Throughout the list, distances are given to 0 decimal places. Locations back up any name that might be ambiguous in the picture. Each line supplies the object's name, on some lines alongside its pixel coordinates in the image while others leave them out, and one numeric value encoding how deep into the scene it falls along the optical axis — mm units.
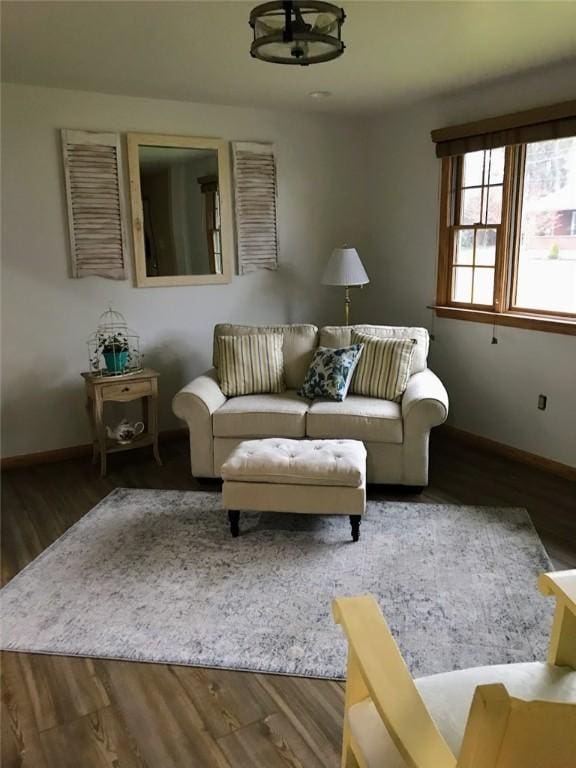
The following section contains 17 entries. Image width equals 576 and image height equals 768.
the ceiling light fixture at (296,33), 1933
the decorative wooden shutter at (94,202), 4035
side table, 3900
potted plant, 3982
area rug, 2238
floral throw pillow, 3744
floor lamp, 4477
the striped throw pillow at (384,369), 3738
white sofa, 3469
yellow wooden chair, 789
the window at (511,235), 3758
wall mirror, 4277
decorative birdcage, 4000
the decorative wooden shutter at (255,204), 4641
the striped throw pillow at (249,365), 3918
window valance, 3539
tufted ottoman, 2912
